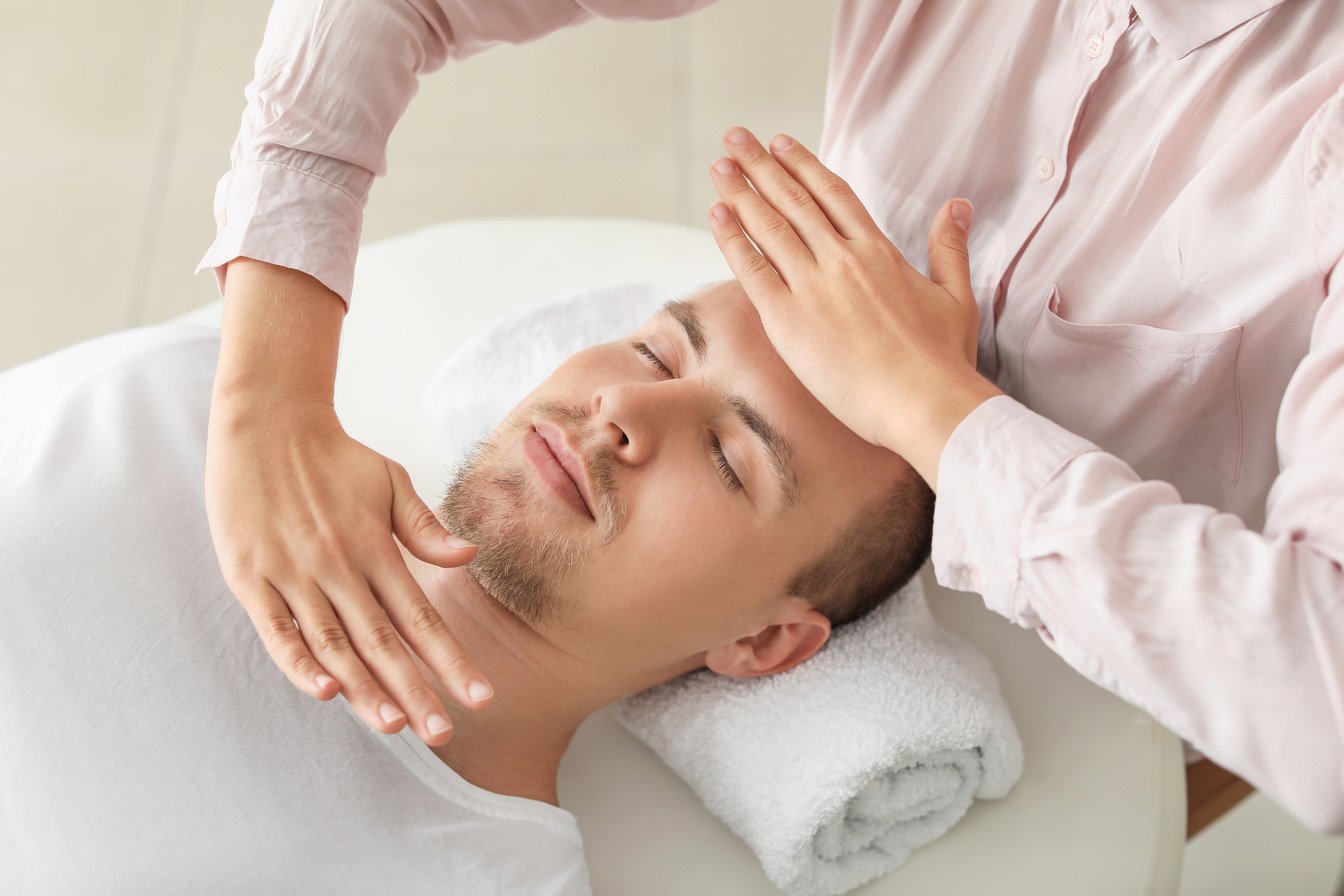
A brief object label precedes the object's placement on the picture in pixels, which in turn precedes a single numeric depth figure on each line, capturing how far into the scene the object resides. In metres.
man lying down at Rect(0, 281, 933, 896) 0.97
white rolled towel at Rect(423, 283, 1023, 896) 1.13
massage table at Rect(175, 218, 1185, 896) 1.17
